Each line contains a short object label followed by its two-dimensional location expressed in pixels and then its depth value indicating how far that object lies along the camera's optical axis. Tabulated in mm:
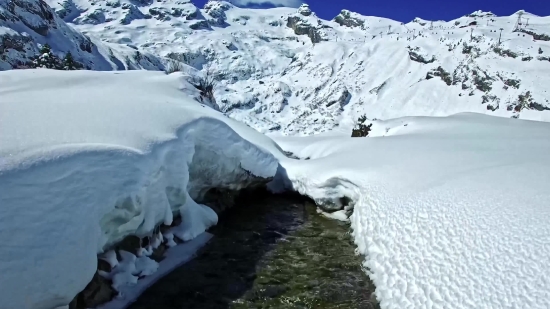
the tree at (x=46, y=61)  37147
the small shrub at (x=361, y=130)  22688
